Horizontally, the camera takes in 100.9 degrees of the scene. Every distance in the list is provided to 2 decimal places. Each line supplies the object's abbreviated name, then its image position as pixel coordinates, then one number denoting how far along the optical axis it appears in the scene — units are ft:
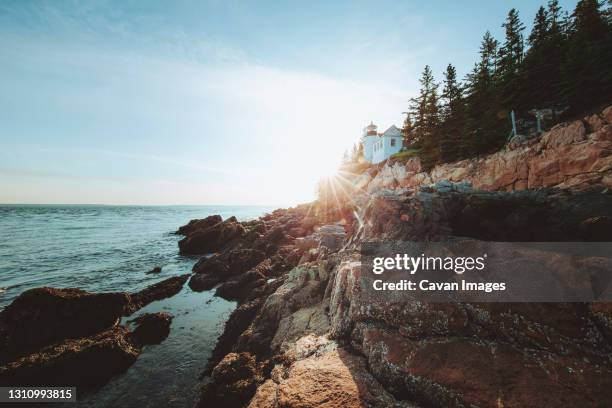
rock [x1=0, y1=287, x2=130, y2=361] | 28.99
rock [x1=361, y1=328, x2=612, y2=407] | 11.64
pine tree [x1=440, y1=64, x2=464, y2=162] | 93.76
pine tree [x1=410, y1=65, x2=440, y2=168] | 104.72
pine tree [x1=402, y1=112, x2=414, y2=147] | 147.84
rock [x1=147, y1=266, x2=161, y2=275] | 64.23
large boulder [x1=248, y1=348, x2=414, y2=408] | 13.89
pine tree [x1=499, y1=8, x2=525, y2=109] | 80.94
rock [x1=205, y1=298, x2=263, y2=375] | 28.91
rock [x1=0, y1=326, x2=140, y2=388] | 24.77
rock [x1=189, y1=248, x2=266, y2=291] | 51.85
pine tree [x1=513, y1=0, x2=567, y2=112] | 73.46
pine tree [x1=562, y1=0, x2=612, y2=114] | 59.47
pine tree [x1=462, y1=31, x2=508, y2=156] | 81.46
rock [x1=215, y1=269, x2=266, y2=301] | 46.06
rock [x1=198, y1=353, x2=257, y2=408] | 19.63
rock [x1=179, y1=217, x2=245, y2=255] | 89.13
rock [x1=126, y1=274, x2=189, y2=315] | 41.96
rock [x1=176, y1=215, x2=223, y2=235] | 121.39
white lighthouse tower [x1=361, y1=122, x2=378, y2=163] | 197.77
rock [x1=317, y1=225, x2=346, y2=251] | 49.27
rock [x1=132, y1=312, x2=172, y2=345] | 32.32
